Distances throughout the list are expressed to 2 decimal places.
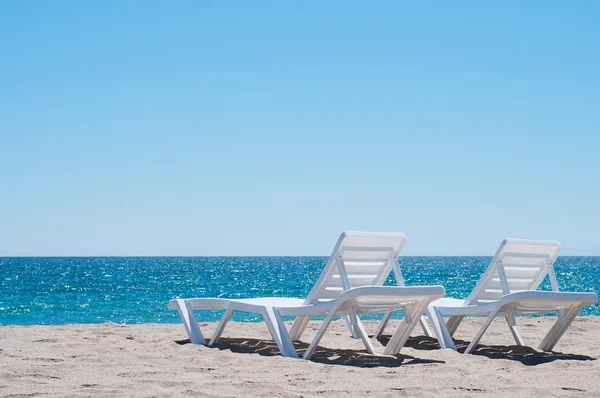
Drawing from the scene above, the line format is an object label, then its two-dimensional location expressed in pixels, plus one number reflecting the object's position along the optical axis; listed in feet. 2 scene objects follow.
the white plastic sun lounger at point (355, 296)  18.94
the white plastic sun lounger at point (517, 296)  20.07
